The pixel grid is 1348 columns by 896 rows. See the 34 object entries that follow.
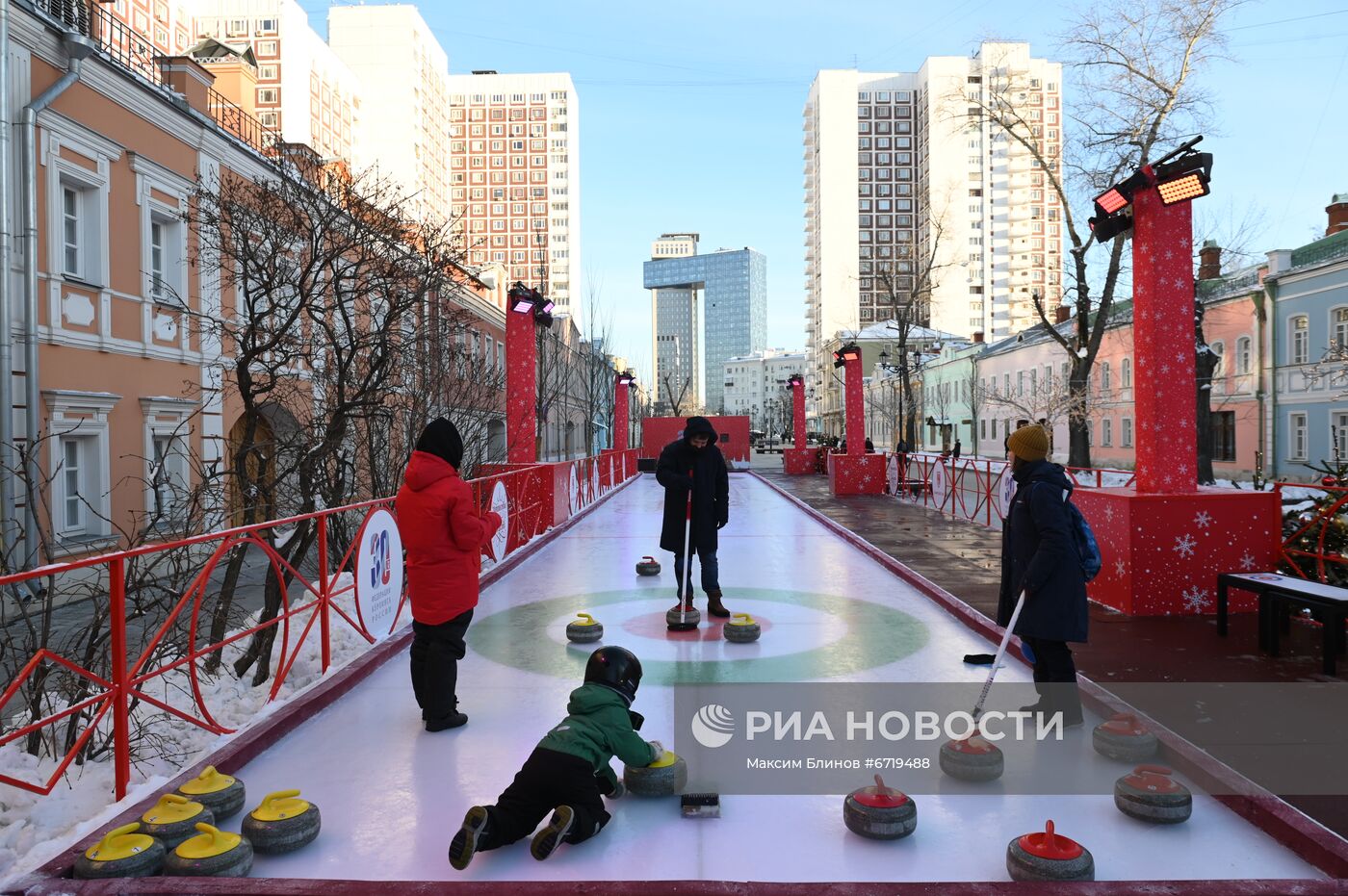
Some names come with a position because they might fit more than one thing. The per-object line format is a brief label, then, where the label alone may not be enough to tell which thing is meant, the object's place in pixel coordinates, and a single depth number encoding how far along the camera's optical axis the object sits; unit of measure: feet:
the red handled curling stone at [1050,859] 9.48
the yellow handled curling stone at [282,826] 10.50
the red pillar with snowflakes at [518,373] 45.75
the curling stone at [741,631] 21.27
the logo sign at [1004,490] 43.65
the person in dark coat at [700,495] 24.06
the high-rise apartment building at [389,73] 290.15
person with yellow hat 13.88
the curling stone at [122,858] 9.55
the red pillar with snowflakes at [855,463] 70.28
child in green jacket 10.12
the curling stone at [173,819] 10.32
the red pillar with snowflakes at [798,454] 108.17
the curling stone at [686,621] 22.49
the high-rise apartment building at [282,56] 241.96
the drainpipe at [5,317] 36.19
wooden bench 17.40
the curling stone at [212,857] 9.66
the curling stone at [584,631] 21.33
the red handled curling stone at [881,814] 10.73
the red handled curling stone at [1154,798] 11.09
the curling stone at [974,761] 12.64
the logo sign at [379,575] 20.84
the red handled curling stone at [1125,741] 13.16
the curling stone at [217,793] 11.43
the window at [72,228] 42.39
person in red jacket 14.76
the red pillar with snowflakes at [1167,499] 23.73
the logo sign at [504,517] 33.40
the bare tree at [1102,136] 71.05
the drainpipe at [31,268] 38.04
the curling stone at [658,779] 12.15
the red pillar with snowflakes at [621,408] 109.70
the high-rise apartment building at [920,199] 339.57
